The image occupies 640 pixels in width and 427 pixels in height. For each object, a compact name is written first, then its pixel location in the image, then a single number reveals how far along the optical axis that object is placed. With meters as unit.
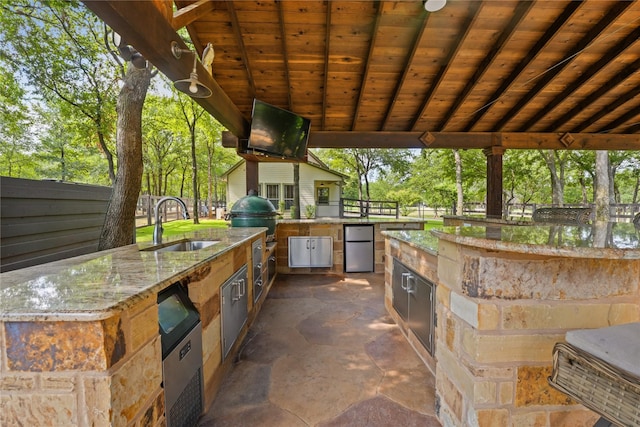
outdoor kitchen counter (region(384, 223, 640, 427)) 1.36
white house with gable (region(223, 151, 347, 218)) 14.64
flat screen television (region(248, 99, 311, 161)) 4.08
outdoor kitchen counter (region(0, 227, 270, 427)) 0.88
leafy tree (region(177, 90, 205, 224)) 11.42
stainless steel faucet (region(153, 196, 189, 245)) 2.29
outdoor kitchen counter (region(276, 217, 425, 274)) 5.38
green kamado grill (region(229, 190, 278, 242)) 4.00
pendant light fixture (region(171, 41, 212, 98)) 2.13
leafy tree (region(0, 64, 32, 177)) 7.01
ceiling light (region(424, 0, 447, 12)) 2.47
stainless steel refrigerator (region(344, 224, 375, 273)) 5.42
